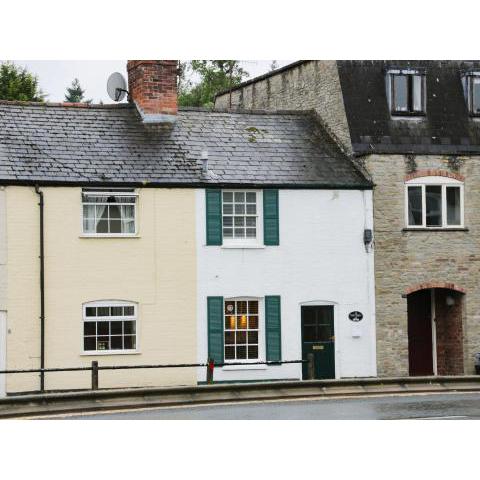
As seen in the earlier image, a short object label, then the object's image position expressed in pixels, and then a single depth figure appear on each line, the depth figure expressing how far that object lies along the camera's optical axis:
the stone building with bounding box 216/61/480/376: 29.25
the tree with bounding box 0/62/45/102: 47.16
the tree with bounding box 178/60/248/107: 56.06
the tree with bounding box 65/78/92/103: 81.31
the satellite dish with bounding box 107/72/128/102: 30.42
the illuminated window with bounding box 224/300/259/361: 28.05
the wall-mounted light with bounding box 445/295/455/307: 30.16
